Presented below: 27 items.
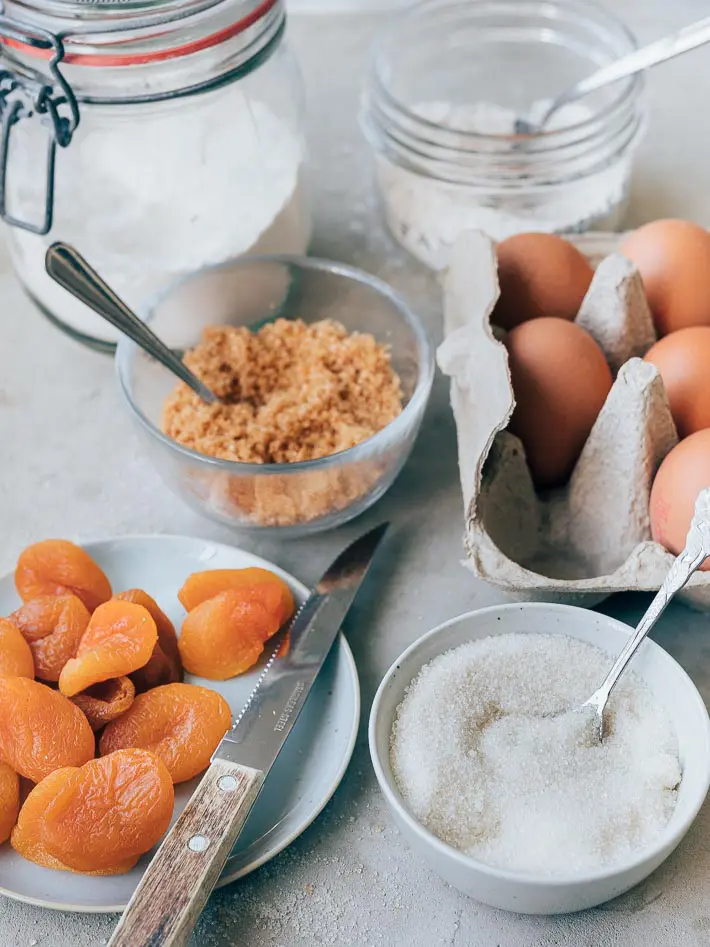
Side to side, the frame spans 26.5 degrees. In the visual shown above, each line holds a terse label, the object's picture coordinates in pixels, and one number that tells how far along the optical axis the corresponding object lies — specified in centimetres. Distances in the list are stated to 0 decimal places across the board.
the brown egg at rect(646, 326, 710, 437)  45
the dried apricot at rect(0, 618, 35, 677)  41
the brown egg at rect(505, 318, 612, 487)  45
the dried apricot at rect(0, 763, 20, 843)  39
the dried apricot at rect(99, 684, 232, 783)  41
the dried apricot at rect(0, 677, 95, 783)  40
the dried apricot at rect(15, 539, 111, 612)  45
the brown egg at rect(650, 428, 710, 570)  42
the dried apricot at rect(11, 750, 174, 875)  38
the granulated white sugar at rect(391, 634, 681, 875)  39
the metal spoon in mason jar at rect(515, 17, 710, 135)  51
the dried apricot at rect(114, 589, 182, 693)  42
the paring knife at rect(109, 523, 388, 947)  37
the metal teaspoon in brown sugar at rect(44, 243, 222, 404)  45
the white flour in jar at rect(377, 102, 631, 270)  56
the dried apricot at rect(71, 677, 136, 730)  41
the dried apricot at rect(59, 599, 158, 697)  41
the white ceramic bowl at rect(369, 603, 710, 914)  37
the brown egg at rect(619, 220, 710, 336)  48
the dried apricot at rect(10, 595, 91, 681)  43
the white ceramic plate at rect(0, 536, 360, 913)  39
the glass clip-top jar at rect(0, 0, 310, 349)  46
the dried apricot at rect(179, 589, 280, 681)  43
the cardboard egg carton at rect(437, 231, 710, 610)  43
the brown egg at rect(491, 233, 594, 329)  48
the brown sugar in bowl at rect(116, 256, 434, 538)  46
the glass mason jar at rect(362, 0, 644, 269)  55
